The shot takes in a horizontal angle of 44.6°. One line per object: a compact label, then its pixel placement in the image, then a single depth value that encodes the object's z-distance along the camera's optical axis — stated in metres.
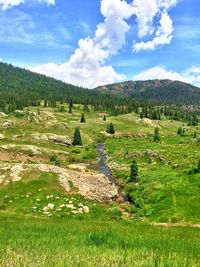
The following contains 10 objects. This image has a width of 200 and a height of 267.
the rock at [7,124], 85.74
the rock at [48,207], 30.94
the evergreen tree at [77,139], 86.89
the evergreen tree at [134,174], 45.98
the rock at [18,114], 103.96
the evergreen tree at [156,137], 95.24
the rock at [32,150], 66.35
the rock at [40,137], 81.03
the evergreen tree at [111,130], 114.44
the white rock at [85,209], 31.09
